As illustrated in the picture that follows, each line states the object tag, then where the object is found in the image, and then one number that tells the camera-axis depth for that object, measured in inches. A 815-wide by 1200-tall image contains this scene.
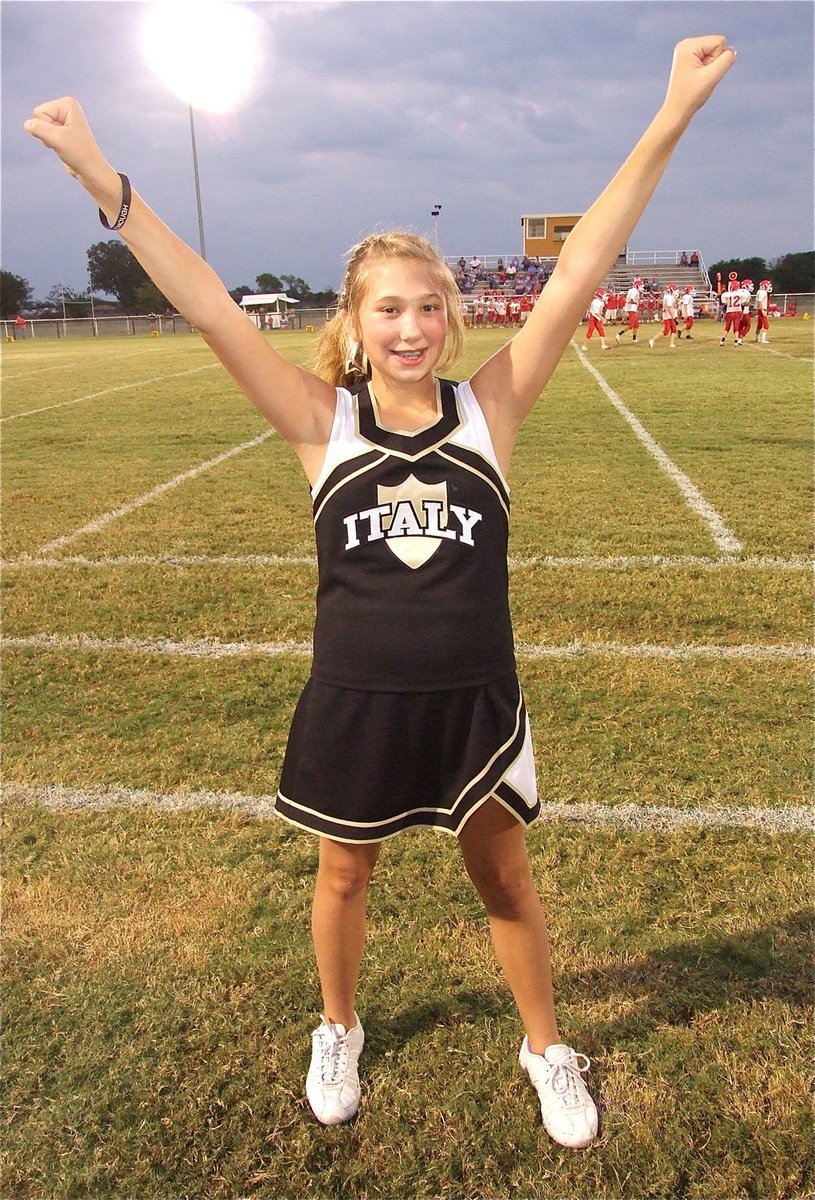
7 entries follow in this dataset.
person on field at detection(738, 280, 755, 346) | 802.2
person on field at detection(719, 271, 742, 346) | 815.7
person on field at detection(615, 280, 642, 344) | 876.0
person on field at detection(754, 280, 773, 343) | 817.5
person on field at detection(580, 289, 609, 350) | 817.5
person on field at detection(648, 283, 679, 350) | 820.6
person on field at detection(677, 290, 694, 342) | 896.9
